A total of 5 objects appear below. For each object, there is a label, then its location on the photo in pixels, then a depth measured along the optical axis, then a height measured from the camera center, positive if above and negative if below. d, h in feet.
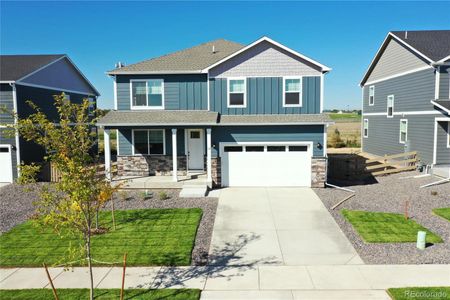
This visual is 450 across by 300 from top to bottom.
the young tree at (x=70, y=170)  19.38 -2.34
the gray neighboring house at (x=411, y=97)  61.26 +6.36
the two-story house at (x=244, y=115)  53.01 +2.21
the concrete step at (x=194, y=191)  48.01 -9.02
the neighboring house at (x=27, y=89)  58.23 +7.99
